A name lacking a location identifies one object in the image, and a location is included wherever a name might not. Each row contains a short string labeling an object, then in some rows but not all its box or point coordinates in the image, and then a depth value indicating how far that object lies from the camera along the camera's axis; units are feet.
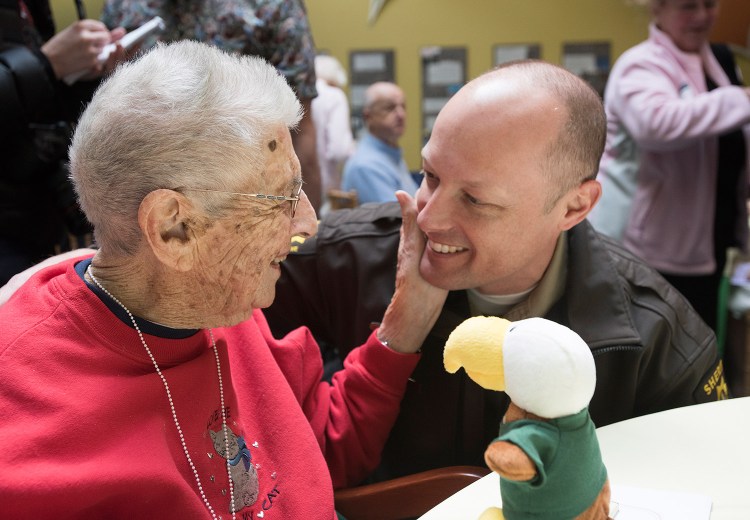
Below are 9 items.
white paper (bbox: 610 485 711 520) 3.70
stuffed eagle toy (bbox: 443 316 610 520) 2.61
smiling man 4.80
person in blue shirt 13.99
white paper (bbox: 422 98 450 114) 21.80
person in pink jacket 8.59
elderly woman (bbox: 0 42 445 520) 3.33
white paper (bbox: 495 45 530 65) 21.08
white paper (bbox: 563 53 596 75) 20.73
